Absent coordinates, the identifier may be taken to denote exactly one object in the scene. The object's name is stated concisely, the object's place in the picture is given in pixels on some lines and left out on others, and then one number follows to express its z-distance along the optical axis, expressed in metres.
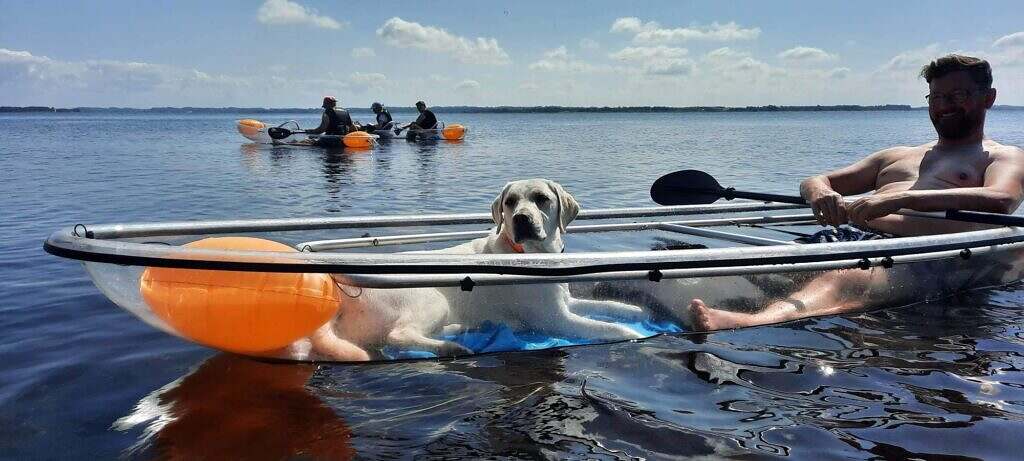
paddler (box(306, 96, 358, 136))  26.78
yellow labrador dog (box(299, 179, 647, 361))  3.87
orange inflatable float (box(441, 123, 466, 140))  32.78
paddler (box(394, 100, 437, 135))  31.16
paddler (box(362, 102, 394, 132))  31.55
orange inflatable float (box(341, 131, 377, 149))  26.25
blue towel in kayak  4.12
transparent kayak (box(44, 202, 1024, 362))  3.41
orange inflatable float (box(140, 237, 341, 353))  3.40
